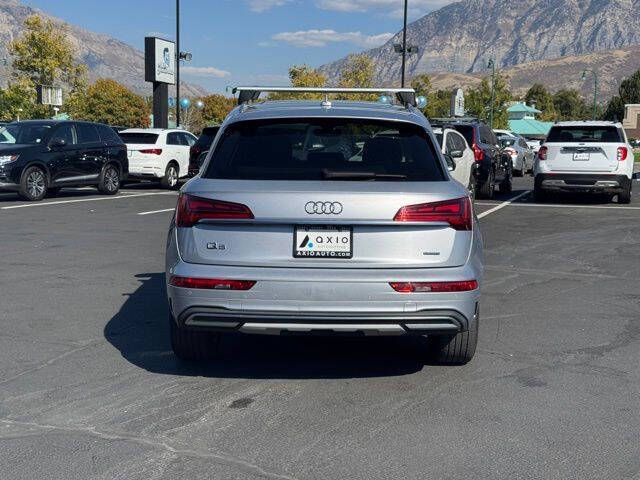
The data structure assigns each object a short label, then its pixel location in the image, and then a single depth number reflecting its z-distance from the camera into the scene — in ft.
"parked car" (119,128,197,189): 76.89
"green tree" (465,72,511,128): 283.79
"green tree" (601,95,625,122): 466.29
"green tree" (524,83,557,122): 501.35
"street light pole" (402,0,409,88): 132.90
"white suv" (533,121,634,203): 61.16
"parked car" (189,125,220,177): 73.72
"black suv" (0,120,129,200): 61.93
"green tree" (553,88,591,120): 533.55
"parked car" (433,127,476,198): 54.75
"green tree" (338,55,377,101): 236.43
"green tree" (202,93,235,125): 400.88
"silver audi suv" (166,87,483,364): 16.39
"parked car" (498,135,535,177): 103.14
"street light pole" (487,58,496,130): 222.07
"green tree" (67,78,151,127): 330.54
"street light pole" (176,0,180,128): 135.39
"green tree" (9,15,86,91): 173.47
